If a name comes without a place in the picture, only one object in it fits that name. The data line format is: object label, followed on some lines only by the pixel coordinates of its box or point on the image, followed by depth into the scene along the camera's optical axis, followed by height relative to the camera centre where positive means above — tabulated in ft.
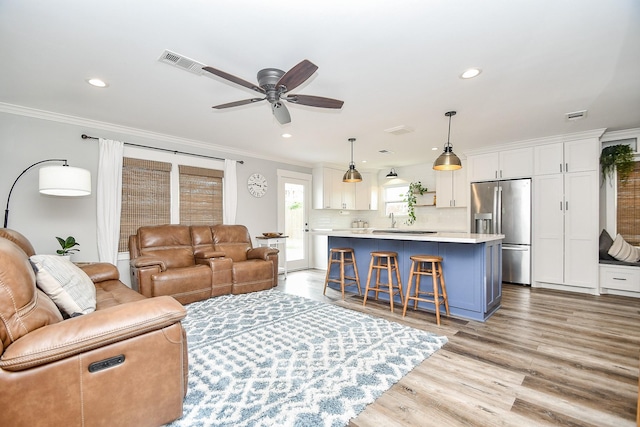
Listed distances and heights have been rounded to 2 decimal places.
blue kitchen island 10.58 -1.99
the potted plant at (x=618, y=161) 14.11 +2.66
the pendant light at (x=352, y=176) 14.66 +1.91
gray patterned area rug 5.62 -3.76
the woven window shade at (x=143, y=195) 13.58 +0.88
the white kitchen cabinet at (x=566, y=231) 14.30 -0.80
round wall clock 18.40 +1.86
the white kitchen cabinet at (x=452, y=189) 19.06 +1.73
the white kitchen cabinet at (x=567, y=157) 14.26 +2.96
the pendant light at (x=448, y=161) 11.46 +2.09
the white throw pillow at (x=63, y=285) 5.69 -1.51
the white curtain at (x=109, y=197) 12.72 +0.71
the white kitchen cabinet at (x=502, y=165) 15.98 +2.86
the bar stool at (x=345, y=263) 13.34 -2.31
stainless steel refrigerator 15.89 -0.29
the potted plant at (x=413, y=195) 21.81 +1.48
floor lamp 9.66 +1.08
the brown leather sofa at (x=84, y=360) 3.91 -2.16
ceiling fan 6.48 +3.15
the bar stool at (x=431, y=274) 10.34 -2.24
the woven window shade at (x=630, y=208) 14.42 +0.36
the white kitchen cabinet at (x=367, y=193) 23.81 +1.80
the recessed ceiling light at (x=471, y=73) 8.14 +4.01
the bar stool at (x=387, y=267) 11.69 -2.26
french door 20.25 +0.01
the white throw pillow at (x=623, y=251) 13.69 -1.68
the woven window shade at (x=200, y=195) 15.61 +1.01
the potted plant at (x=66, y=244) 10.96 -1.18
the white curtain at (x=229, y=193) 17.11 +1.21
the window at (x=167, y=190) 13.70 +1.20
